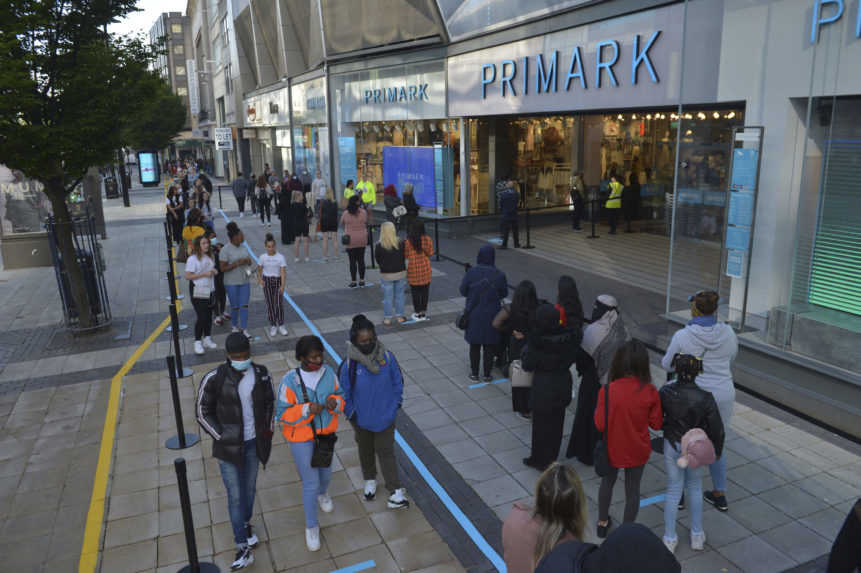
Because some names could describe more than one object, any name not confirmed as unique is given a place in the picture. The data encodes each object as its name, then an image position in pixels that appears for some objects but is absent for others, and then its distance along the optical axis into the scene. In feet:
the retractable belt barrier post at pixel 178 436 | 21.95
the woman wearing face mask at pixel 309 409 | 16.02
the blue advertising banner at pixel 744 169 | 27.22
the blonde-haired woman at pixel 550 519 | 9.88
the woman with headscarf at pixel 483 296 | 25.61
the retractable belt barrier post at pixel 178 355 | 28.53
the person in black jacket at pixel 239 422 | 15.31
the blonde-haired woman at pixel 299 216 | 52.90
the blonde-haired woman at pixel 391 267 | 33.76
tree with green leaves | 30.78
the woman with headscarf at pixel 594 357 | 19.17
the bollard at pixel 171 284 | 34.91
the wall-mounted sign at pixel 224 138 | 106.52
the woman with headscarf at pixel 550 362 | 18.62
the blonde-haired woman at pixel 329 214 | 51.49
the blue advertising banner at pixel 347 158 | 87.56
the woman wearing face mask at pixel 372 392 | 17.20
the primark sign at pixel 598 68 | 33.17
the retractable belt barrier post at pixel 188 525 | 14.23
